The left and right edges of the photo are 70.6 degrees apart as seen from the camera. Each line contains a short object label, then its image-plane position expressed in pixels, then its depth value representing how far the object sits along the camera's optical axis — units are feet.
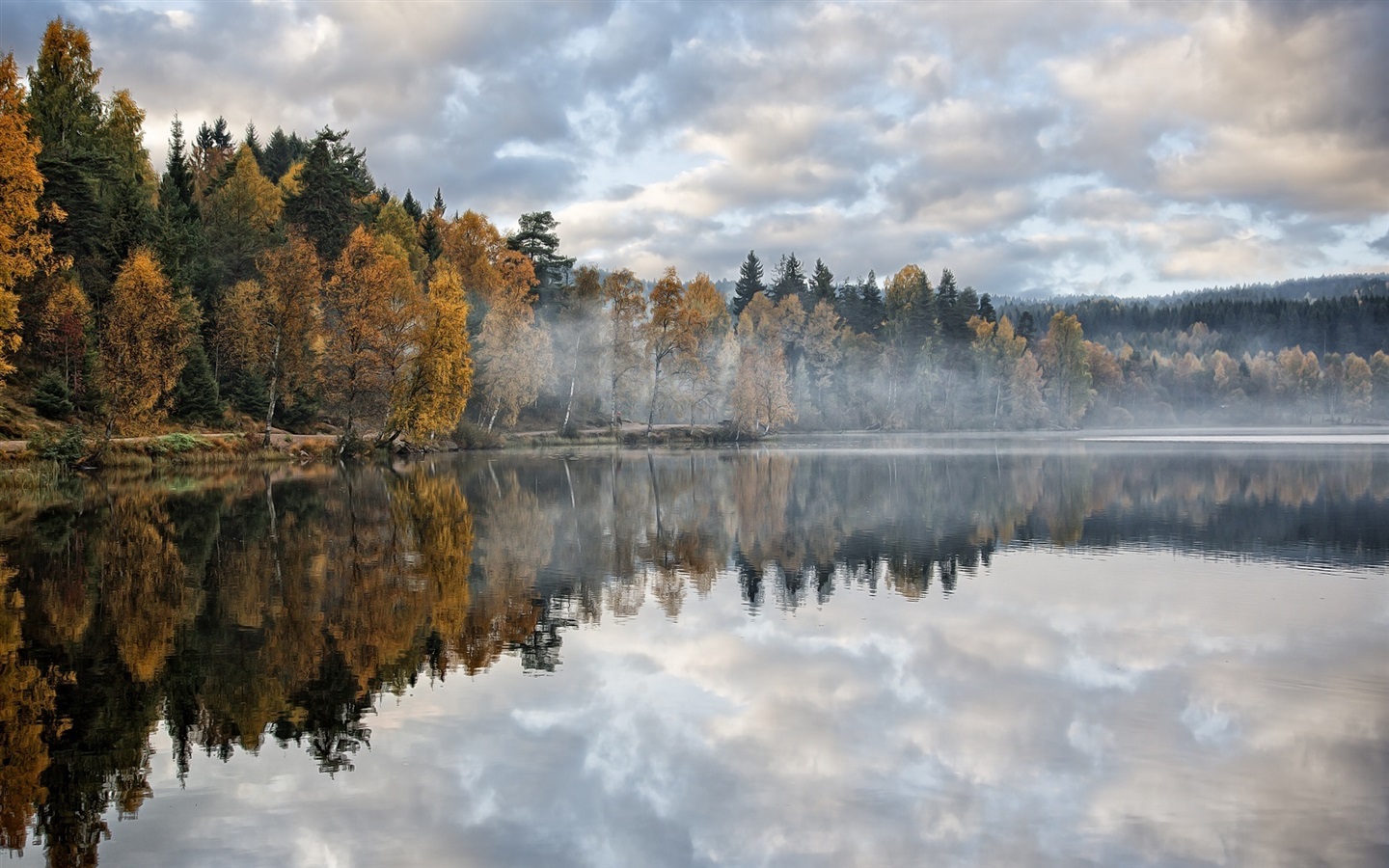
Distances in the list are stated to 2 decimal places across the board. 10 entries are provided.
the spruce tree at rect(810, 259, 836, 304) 433.28
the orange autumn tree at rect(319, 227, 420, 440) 186.70
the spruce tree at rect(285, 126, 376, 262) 231.09
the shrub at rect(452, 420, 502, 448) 226.79
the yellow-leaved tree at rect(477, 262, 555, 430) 233.14
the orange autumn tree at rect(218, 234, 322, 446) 187.42
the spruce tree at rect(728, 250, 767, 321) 447.42
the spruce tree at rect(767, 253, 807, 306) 437.58
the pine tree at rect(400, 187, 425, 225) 316.81
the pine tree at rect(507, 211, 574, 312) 307.17
